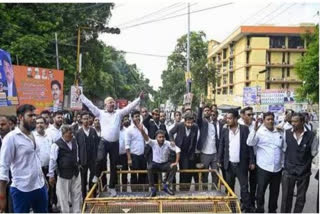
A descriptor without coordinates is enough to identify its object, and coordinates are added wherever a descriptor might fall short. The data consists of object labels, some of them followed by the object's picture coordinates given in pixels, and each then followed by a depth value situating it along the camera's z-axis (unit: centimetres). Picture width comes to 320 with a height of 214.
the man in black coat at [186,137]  489
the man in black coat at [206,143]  498
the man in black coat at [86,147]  451
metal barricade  333
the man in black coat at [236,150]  436
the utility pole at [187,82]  1198
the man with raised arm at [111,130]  434
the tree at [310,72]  1447
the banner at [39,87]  701
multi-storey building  4026
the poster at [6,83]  509
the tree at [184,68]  2250
